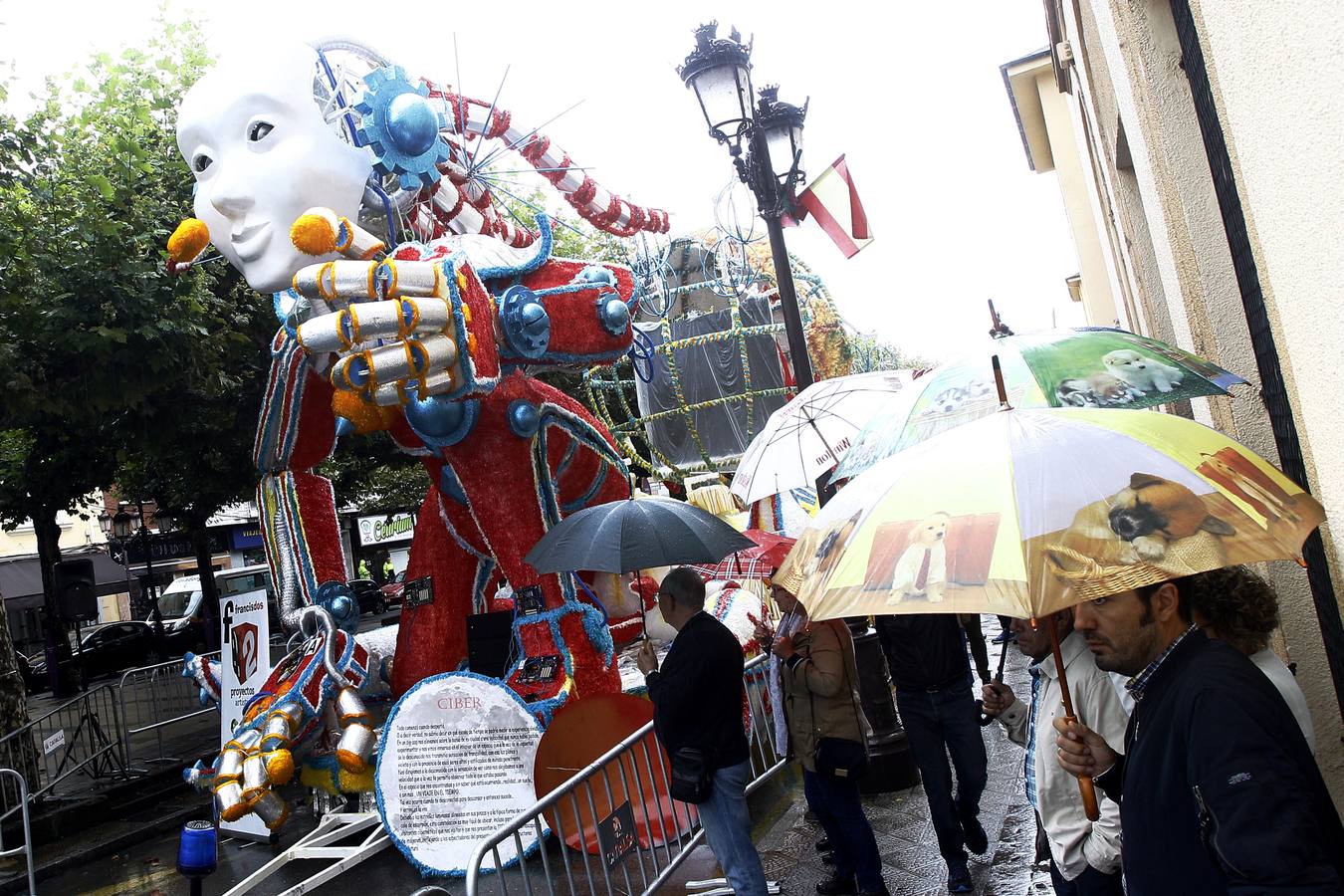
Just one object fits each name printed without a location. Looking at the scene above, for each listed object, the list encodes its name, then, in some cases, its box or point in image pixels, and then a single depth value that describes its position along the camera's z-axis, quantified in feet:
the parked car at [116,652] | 74.95
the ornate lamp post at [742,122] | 24.35
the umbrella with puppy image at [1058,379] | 10.84
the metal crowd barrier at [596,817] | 16.10
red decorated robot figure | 20.61
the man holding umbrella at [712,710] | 15.14
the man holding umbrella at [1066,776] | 10.35
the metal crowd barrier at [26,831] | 24.66
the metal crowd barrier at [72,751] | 31.89
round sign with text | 20.53
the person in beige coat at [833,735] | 16.16
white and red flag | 27.40
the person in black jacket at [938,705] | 16.12
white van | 95.20
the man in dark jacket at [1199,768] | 6.29
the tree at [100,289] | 28.84
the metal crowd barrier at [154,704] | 43.78
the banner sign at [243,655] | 26.32
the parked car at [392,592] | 103.41
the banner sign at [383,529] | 135.95
